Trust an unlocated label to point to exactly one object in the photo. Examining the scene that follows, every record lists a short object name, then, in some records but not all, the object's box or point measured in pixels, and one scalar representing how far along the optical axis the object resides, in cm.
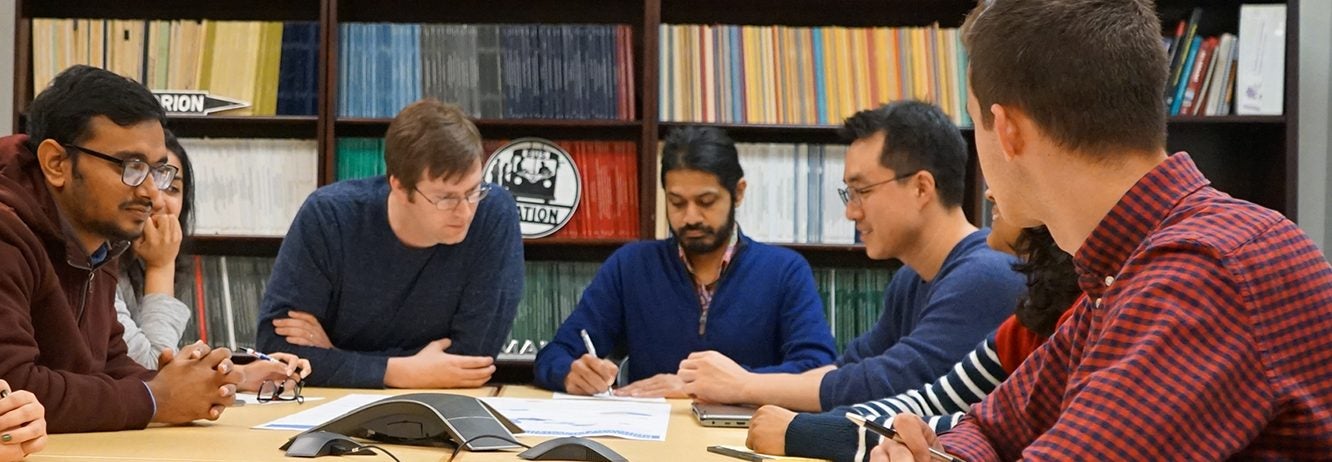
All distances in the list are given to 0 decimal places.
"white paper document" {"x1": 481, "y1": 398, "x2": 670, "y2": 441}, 184
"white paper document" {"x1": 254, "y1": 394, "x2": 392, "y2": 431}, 182
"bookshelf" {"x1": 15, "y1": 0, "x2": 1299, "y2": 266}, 340
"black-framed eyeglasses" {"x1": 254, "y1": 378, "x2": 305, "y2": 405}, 222
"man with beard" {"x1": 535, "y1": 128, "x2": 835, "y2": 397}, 299
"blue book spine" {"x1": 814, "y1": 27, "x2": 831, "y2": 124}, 348
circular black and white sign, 351
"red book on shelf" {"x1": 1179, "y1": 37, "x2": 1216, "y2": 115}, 334
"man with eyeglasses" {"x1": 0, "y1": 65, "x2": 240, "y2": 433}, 169
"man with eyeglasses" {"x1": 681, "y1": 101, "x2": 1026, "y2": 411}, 215
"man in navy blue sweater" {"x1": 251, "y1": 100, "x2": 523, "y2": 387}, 268
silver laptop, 205
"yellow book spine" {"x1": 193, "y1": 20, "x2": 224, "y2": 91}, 343
